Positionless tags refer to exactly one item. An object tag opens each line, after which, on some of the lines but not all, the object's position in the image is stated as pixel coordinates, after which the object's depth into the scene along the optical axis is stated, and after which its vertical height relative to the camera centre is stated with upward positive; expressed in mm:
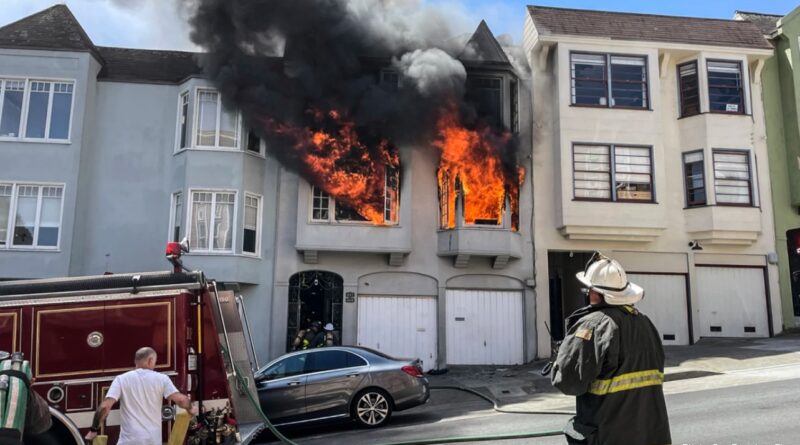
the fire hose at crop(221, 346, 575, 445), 7652 -1777
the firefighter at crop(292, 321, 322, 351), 15578 -1148
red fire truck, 6883 -529
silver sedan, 10203 -1547
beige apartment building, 18391 +3816
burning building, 17250 +3322
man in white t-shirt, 5691 -996
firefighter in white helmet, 3482 -440
